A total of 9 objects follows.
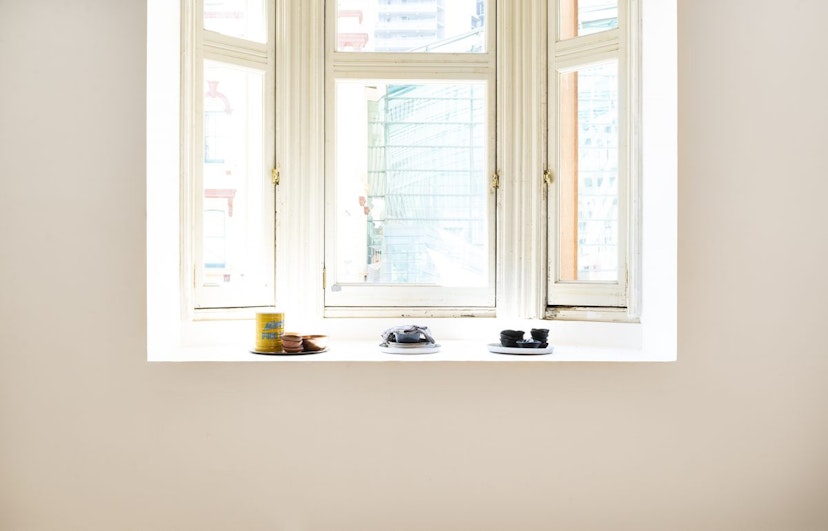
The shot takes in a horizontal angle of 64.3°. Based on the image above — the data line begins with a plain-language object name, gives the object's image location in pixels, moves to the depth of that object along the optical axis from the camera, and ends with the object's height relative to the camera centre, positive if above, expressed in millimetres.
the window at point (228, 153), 2486 +400
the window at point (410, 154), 2676 +416
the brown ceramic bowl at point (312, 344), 2316 -309
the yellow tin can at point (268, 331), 2330 -268
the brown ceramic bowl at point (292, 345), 2297 -310
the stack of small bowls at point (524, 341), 2332 -295
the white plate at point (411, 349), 2301 -326
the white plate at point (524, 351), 2299 -331
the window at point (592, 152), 2486 +406
